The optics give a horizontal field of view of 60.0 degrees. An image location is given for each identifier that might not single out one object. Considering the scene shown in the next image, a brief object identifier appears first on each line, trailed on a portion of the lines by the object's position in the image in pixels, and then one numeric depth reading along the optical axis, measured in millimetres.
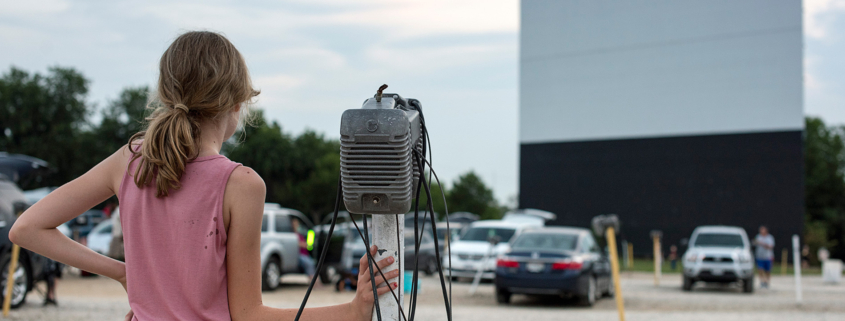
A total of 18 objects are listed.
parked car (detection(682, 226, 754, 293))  18562
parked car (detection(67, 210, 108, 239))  26439
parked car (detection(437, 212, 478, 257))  22984
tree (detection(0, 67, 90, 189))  52375
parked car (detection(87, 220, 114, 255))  21562
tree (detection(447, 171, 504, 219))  73188
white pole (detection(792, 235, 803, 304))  14727
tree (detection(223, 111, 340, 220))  57534
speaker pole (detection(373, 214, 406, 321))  2061
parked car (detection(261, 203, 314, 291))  15719
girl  1745
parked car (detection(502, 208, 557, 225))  25203
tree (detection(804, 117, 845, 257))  60969
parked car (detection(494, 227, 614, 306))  13172
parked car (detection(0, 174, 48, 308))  10383
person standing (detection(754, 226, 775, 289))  20312
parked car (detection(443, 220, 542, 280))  20062
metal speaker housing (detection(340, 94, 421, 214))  1857
